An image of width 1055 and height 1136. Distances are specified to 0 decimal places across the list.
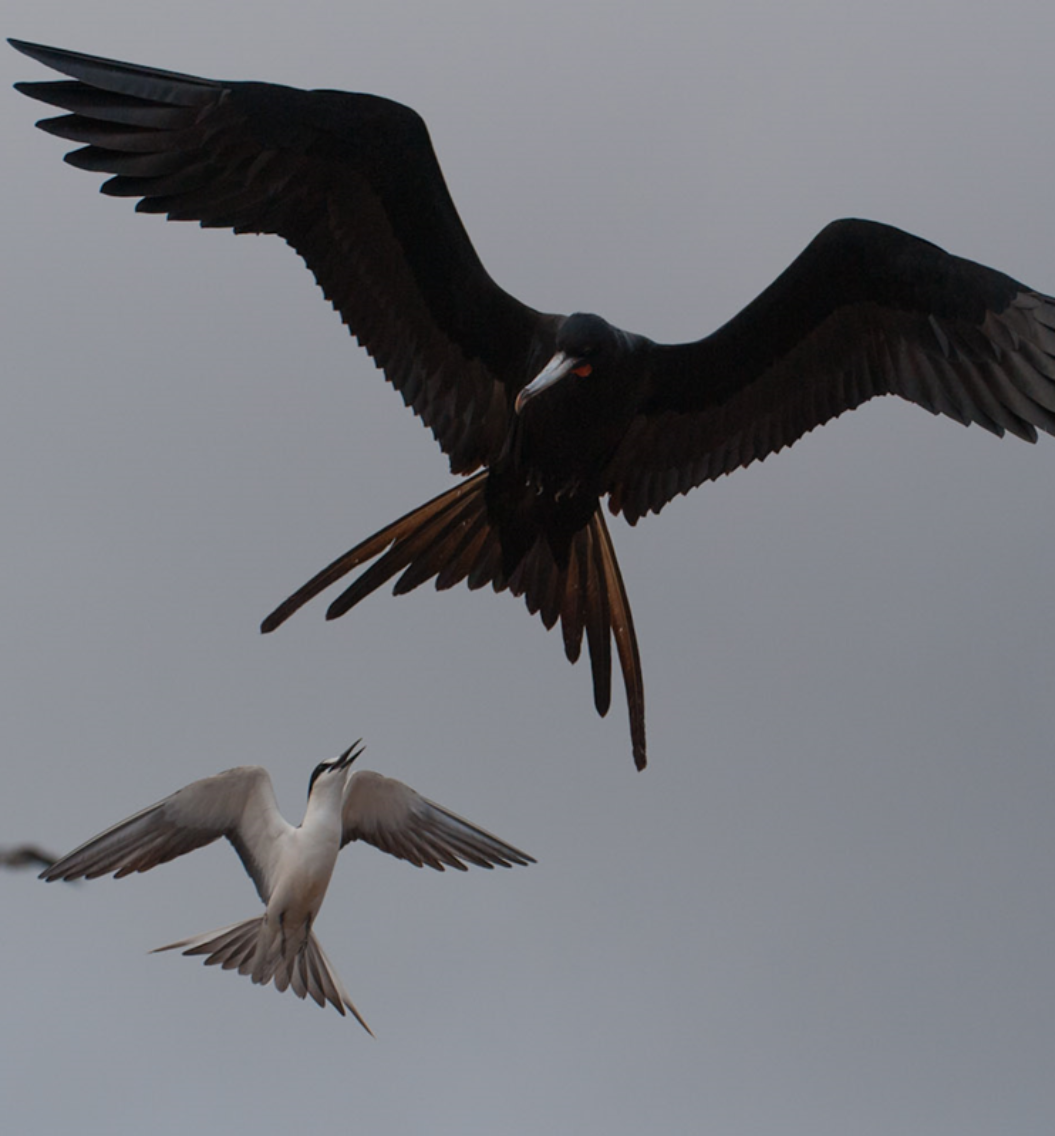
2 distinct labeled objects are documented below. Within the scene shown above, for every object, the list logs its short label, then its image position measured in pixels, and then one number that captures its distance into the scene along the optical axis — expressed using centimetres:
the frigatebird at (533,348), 1330
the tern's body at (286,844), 1817
